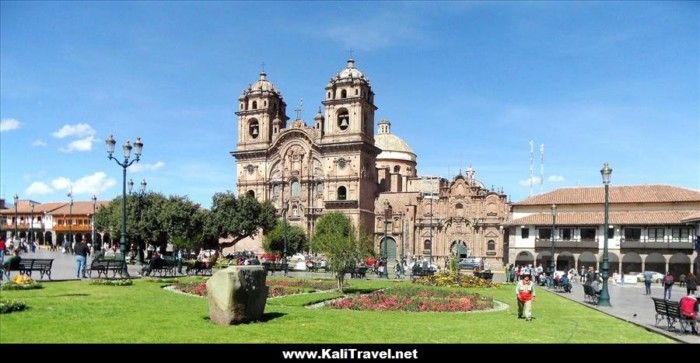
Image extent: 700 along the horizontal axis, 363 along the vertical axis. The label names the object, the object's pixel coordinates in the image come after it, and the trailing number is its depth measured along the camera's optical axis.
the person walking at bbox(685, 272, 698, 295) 27.14
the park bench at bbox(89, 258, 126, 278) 24.55
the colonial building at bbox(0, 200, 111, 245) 95.19
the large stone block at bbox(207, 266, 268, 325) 12.37
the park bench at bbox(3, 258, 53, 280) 22.25
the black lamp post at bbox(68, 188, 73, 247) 94.79
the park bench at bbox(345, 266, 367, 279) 36.08
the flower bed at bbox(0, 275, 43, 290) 18.28
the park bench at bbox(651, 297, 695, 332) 14.00
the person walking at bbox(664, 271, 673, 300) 28.02
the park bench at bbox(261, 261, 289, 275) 40.25
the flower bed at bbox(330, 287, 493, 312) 17.41
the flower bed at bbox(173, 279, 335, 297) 21.20
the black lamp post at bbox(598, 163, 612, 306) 22.02
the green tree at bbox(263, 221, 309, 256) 54.91
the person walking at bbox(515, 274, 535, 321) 15.48
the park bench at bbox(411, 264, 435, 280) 38.97
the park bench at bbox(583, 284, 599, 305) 22.91
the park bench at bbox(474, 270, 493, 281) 35.43
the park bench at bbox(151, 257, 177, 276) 29.40
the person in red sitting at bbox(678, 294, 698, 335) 13.87
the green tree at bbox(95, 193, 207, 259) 50.00
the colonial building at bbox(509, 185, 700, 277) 51.00
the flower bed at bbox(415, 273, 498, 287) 29.17
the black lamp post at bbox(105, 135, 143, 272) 24.59
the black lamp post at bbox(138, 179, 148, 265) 50.51
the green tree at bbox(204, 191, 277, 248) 56.69
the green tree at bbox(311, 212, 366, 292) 23.12
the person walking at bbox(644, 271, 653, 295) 30.36
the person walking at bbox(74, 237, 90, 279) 24.44
